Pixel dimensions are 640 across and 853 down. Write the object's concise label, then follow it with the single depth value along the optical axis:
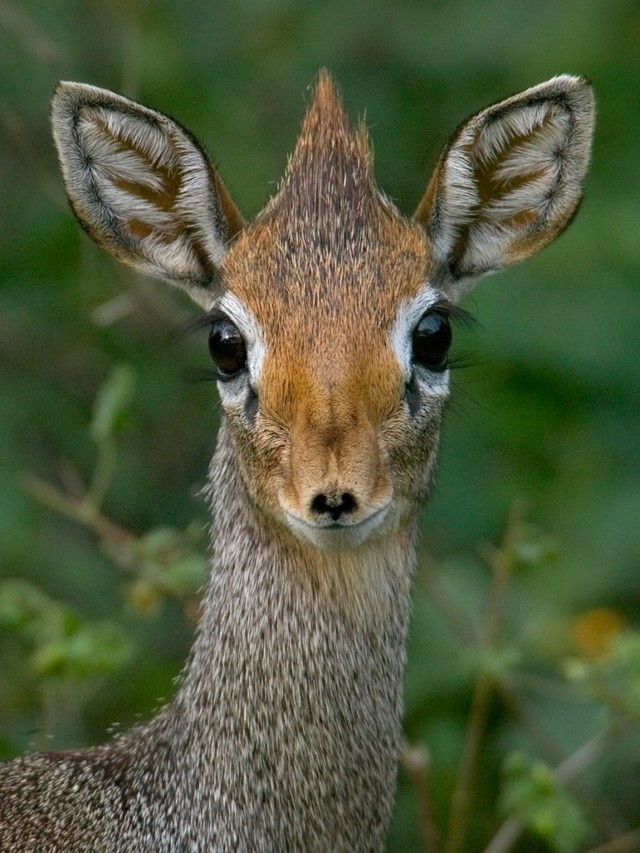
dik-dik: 7.27
